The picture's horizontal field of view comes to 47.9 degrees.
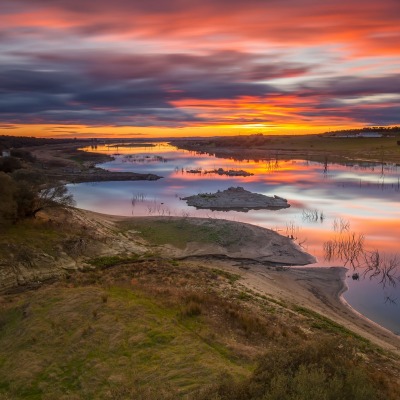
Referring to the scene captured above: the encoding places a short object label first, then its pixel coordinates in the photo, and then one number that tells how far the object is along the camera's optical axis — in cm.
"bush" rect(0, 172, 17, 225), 2549
